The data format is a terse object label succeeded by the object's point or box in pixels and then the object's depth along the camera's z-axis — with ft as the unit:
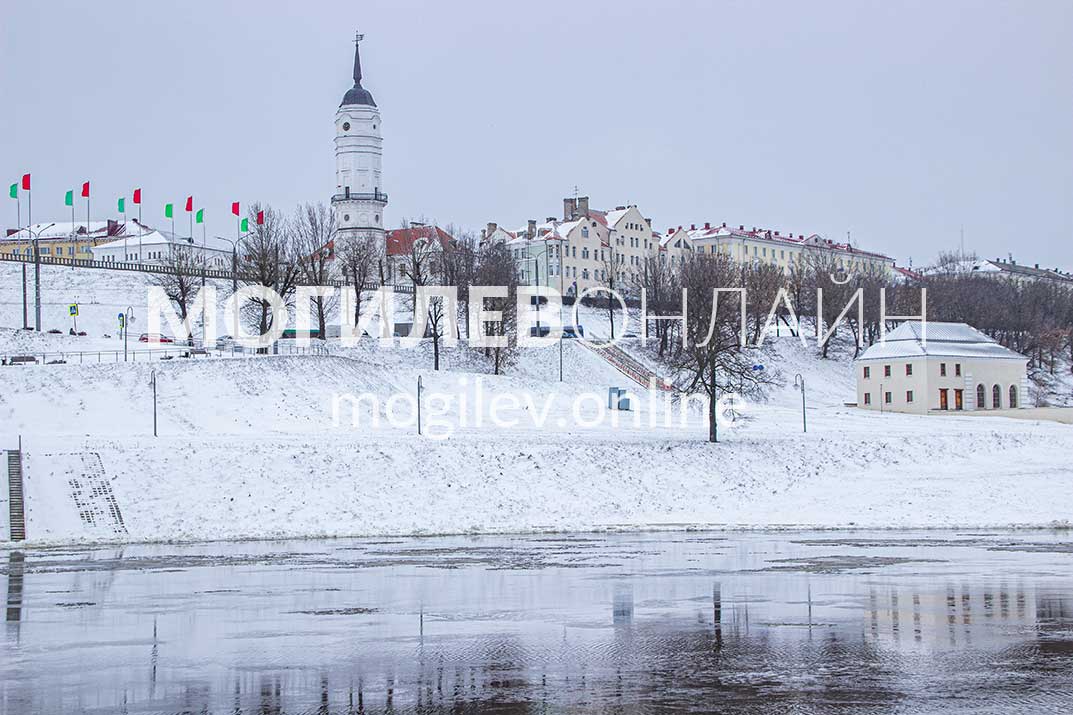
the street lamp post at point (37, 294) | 306.14
